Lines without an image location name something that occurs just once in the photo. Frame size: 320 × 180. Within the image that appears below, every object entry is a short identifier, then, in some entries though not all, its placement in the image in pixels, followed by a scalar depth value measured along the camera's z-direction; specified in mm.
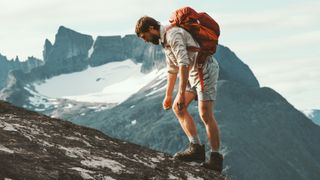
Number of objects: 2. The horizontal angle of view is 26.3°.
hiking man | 12695
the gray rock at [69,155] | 9781
